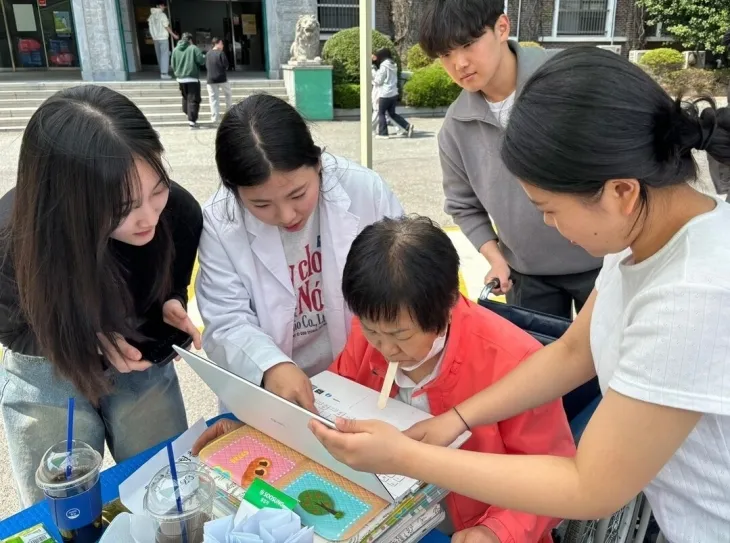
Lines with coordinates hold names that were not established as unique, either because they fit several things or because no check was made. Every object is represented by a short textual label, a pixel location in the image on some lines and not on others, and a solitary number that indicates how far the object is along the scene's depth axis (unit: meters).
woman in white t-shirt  0.80
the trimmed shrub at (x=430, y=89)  12.45
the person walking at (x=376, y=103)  10.00
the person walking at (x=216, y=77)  10.44
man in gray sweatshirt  1.85
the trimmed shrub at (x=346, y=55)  12.47
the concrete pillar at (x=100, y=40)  12.98
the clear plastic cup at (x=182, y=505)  1.01
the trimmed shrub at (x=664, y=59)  15.86
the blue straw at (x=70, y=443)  1.12
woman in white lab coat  1.45
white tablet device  1.02
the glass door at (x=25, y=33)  16.16
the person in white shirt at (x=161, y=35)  13.87
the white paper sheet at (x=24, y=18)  16.12
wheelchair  1.31
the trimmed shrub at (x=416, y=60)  14.39
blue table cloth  1.19
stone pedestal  11.83
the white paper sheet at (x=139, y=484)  1.13
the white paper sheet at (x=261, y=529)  0.86
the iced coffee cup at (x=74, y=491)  1.12
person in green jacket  10.46
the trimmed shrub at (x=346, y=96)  12.11
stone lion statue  11.86
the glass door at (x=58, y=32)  16.19
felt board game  1.03
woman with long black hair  1.20
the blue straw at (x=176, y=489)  1.01
